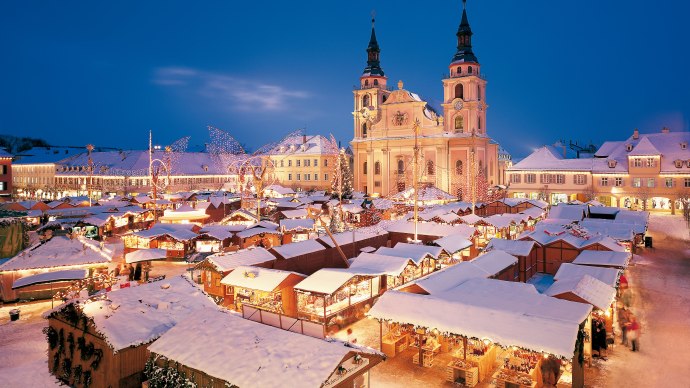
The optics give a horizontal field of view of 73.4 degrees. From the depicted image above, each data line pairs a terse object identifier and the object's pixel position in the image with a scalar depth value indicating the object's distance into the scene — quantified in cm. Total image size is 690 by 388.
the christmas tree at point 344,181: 6123
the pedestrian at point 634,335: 1484
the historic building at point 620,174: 5478
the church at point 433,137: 6438
